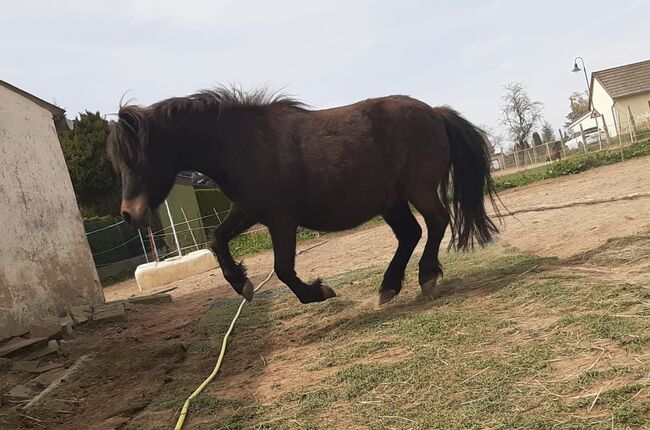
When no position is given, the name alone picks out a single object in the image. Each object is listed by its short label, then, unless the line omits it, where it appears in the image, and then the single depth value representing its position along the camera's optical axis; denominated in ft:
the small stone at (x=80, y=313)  25.46
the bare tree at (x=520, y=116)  183.52
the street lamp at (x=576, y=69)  125.84
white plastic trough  42.73
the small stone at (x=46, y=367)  17.11
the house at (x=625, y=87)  142.51
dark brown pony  14.87
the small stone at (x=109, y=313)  25.70
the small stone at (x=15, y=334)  21.18
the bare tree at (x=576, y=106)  246.47
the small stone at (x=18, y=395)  13.81
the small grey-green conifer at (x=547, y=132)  196.26
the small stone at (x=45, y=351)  19.07
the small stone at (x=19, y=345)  18.85
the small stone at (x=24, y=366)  17.16
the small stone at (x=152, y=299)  30.68
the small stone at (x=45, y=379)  15.26
